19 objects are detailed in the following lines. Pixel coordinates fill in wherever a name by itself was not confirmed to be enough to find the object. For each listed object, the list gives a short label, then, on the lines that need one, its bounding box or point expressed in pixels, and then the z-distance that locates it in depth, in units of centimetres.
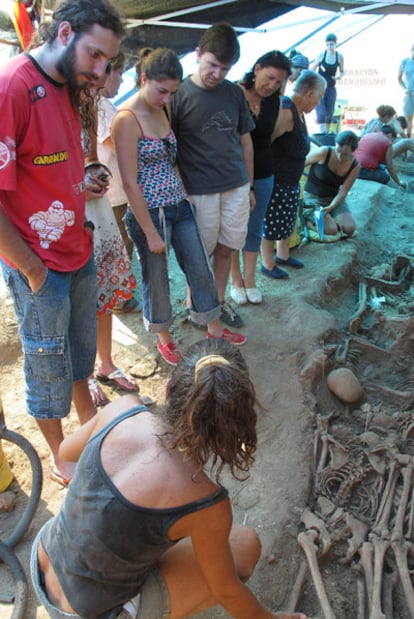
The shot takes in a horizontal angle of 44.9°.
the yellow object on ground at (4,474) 257
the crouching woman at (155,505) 141
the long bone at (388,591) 214
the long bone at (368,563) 223
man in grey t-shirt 296
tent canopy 461
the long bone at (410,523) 245
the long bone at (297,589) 214
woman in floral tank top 274
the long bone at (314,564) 209
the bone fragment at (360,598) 216
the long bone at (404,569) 214
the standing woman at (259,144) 340
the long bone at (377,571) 208
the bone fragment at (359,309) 429
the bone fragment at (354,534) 240
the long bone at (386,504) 248
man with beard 180
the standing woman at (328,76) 851
